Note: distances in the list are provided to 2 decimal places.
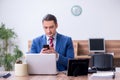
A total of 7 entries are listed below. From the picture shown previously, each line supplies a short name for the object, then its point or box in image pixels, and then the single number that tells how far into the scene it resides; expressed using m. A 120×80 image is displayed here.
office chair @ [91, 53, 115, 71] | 3.90
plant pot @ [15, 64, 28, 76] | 3.14
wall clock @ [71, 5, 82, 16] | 7.34
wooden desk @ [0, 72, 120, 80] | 3.03
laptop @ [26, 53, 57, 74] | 3.14
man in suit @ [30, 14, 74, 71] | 3.48
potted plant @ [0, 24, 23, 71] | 7.16
